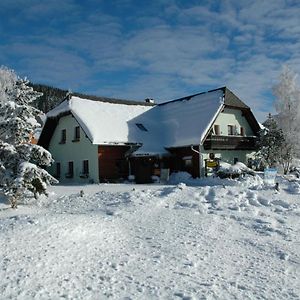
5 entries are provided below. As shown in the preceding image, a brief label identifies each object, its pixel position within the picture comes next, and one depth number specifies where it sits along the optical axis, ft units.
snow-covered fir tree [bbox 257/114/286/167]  76.40
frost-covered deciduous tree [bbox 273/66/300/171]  80.05
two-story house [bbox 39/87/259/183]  71.83
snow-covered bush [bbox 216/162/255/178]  62.73
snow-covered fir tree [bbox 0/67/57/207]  41.06
